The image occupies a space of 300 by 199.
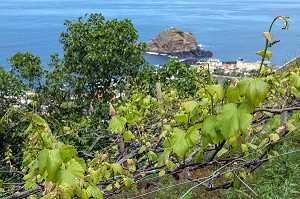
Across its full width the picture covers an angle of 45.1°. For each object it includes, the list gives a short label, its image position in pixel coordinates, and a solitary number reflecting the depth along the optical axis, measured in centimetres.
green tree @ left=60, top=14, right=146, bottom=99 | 863
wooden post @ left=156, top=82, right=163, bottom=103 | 488
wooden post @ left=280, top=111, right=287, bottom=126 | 466
